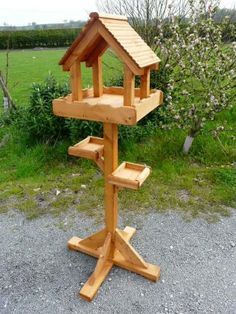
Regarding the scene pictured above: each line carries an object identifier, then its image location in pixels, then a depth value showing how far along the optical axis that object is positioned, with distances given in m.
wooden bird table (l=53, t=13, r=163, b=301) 1.96
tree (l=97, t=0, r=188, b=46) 5.92
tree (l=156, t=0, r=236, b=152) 4.32
